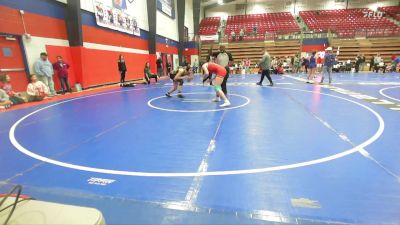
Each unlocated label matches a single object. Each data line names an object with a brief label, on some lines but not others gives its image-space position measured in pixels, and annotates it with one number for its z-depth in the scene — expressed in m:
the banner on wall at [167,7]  20.66
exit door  8.73
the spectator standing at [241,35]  28.89
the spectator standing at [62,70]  10.66
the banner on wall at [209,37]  28.45
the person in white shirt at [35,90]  8.89
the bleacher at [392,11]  29.94
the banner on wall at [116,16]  13.50
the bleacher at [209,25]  32.59
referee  8.92
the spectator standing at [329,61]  11.88
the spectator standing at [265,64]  12.22
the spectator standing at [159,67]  19.19
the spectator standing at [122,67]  14.01
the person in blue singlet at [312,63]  14.44
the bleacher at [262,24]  29.95
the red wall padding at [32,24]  8.82
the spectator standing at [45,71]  9.77
